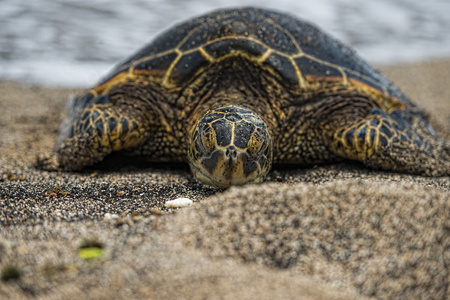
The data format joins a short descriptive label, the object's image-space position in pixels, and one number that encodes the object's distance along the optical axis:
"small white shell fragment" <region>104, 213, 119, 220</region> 4.87
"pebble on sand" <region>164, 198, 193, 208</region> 5.58
